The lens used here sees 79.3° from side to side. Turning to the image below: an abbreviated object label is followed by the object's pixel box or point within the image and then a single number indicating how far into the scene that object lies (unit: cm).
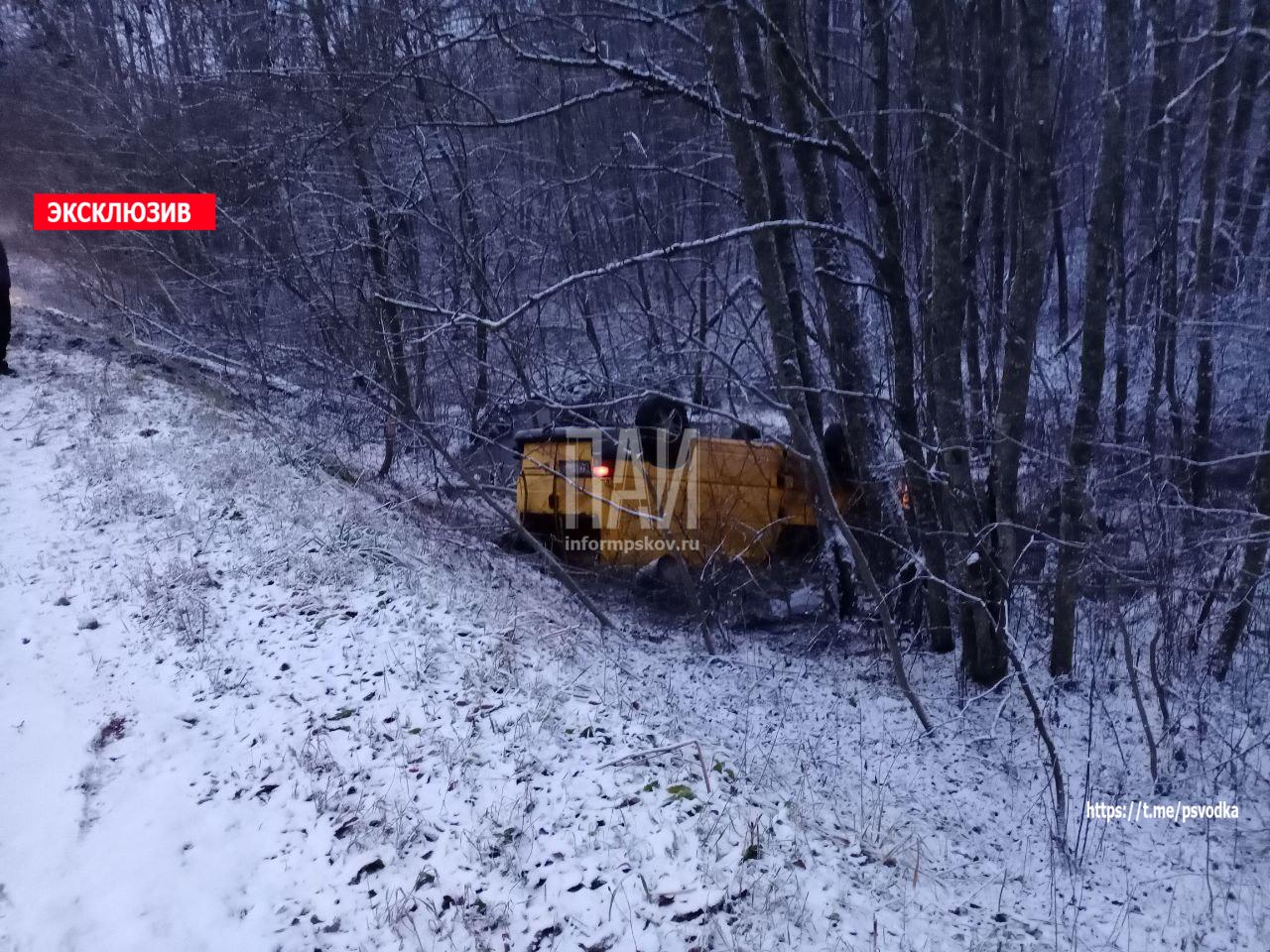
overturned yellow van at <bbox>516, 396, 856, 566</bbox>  748
